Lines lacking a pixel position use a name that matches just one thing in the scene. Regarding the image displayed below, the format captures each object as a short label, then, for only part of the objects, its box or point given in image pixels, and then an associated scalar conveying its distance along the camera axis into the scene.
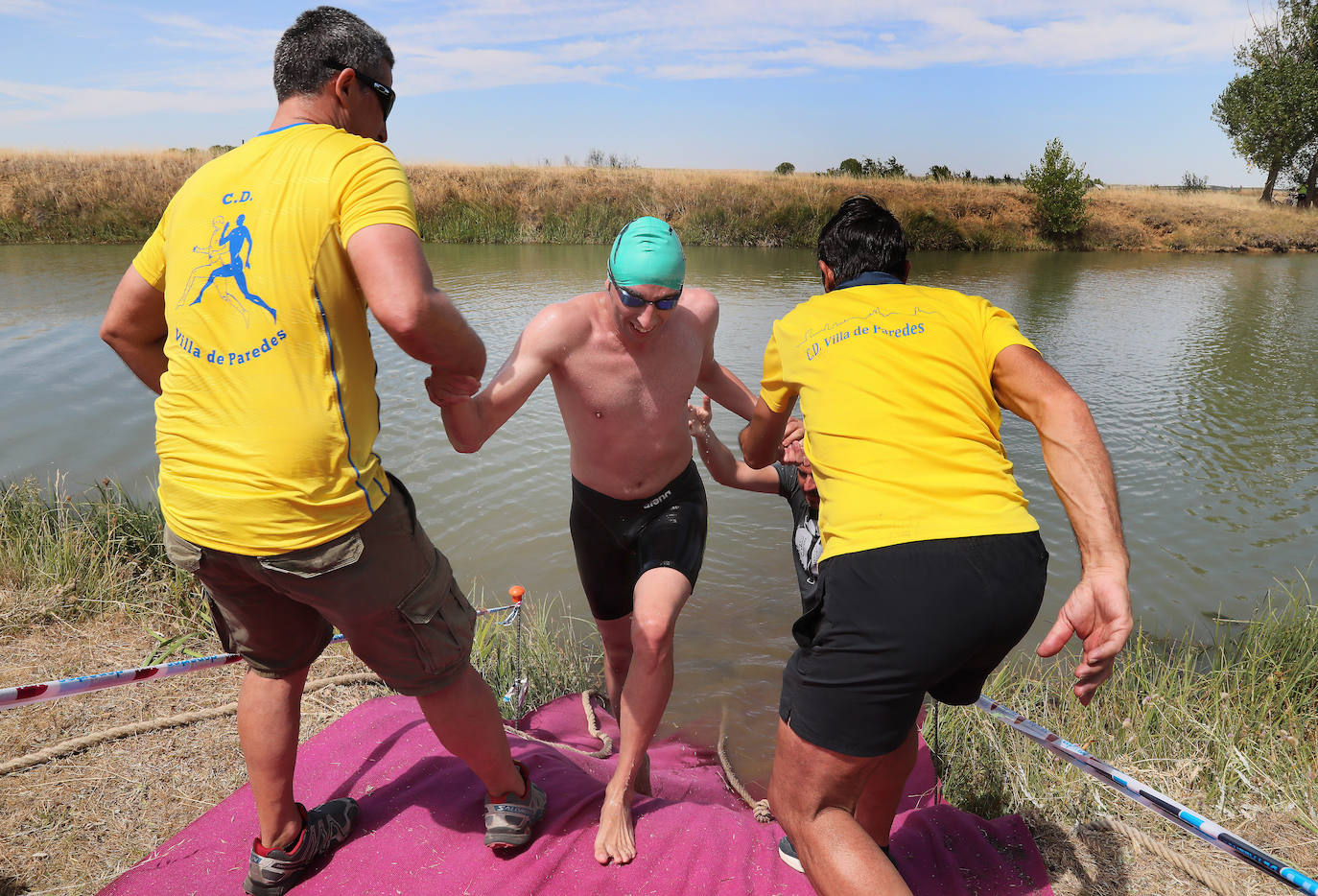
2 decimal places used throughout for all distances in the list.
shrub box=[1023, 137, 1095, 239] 33.44
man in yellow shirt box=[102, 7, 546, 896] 1.79
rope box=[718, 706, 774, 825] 3.17
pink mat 2.31
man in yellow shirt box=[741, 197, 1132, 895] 1.81
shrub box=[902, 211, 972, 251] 30.81
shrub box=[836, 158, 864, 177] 38.69
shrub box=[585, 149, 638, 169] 36.78
